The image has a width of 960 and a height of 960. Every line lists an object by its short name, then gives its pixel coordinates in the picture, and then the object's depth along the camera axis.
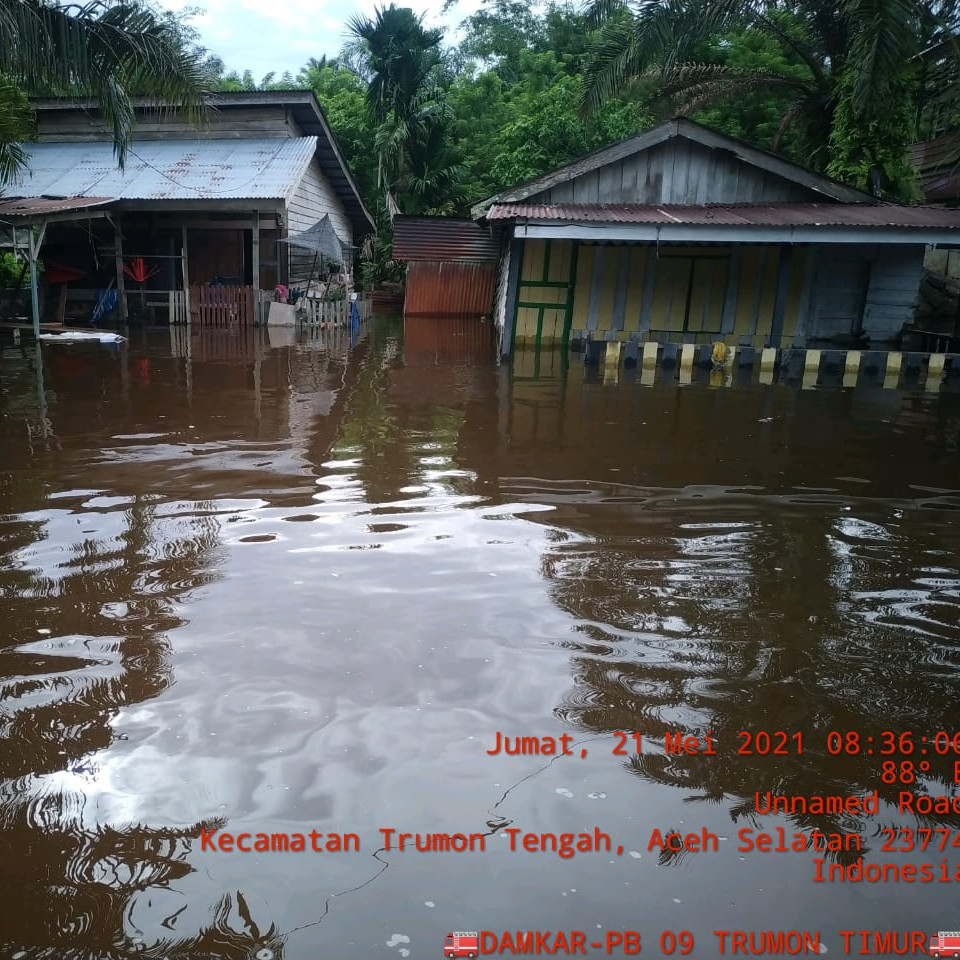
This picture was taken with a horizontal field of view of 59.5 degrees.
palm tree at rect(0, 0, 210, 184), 10.42
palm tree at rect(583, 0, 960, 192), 12.23
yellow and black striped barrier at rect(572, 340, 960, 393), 12.46
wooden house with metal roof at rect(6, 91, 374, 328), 18.00
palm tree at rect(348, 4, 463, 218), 29.39
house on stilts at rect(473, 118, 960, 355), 14.55
